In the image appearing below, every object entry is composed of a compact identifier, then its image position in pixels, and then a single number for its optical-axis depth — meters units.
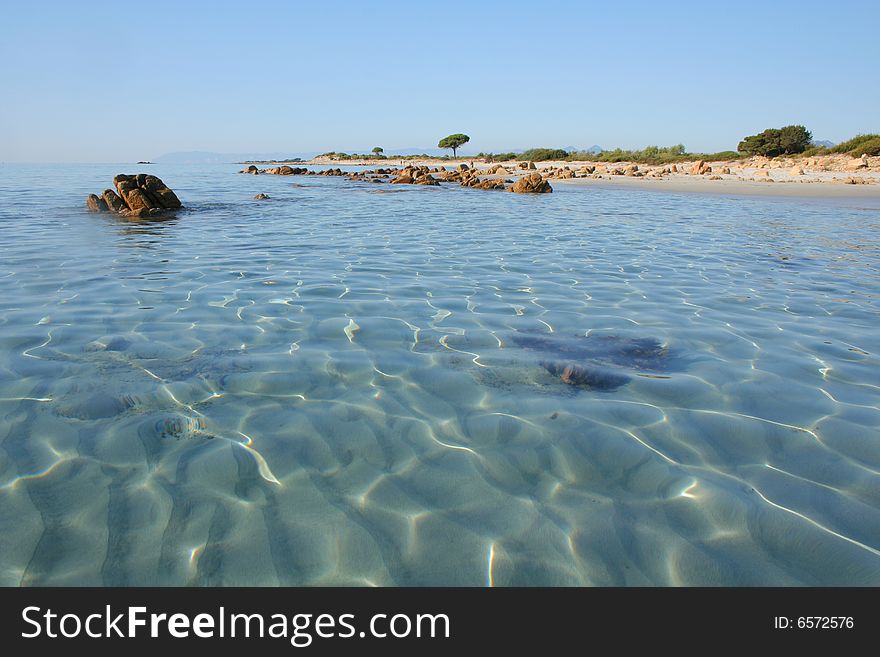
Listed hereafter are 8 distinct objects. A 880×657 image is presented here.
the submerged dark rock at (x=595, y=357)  4.05
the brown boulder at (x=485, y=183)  29.61
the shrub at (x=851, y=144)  35.50
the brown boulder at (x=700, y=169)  34.56
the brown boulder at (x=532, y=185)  25.56
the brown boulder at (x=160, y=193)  16.06
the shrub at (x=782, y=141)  42.57
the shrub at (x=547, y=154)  59.81
